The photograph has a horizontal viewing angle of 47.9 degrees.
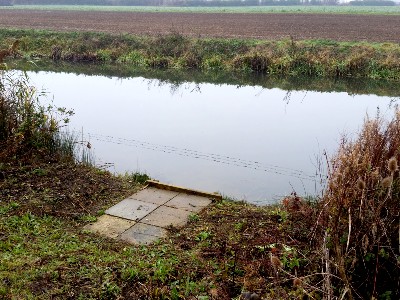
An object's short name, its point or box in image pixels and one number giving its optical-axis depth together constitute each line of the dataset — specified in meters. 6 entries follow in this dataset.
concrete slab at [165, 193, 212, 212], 5.98
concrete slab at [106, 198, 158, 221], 5.70
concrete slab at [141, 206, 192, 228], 5.52
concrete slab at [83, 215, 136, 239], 5.28
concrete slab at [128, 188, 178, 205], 6.20
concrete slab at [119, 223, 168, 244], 5.09
